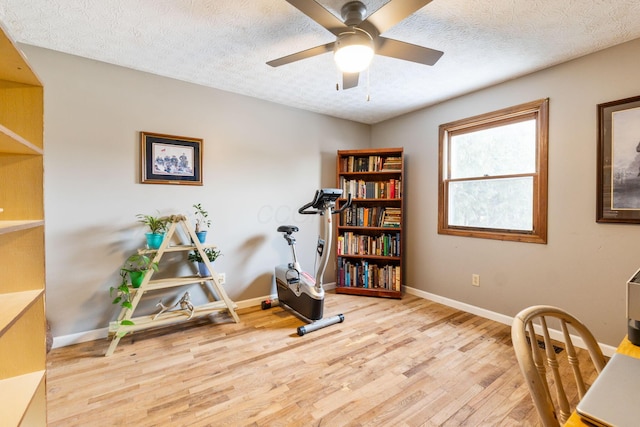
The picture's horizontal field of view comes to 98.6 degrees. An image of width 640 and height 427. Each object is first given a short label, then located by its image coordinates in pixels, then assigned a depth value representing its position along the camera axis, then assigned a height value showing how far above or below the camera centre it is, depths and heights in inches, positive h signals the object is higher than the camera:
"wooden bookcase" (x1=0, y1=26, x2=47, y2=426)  41.1 -5.0
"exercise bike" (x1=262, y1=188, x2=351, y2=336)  101.0 -28.4
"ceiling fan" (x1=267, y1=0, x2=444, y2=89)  52.4 +38.5
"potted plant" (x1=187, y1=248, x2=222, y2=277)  99.3 -18.3
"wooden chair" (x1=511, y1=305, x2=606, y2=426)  27.1 -16.9
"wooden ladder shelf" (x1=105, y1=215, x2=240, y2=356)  83.5 -29.6
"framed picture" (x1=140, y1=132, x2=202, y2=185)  97.4 +18.5
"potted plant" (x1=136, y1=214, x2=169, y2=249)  90.5 -6.4
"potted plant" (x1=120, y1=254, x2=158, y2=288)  86.4 -19.7
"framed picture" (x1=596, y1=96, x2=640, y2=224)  75.9 +14.0
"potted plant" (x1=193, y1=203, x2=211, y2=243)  104.5 -3.8
